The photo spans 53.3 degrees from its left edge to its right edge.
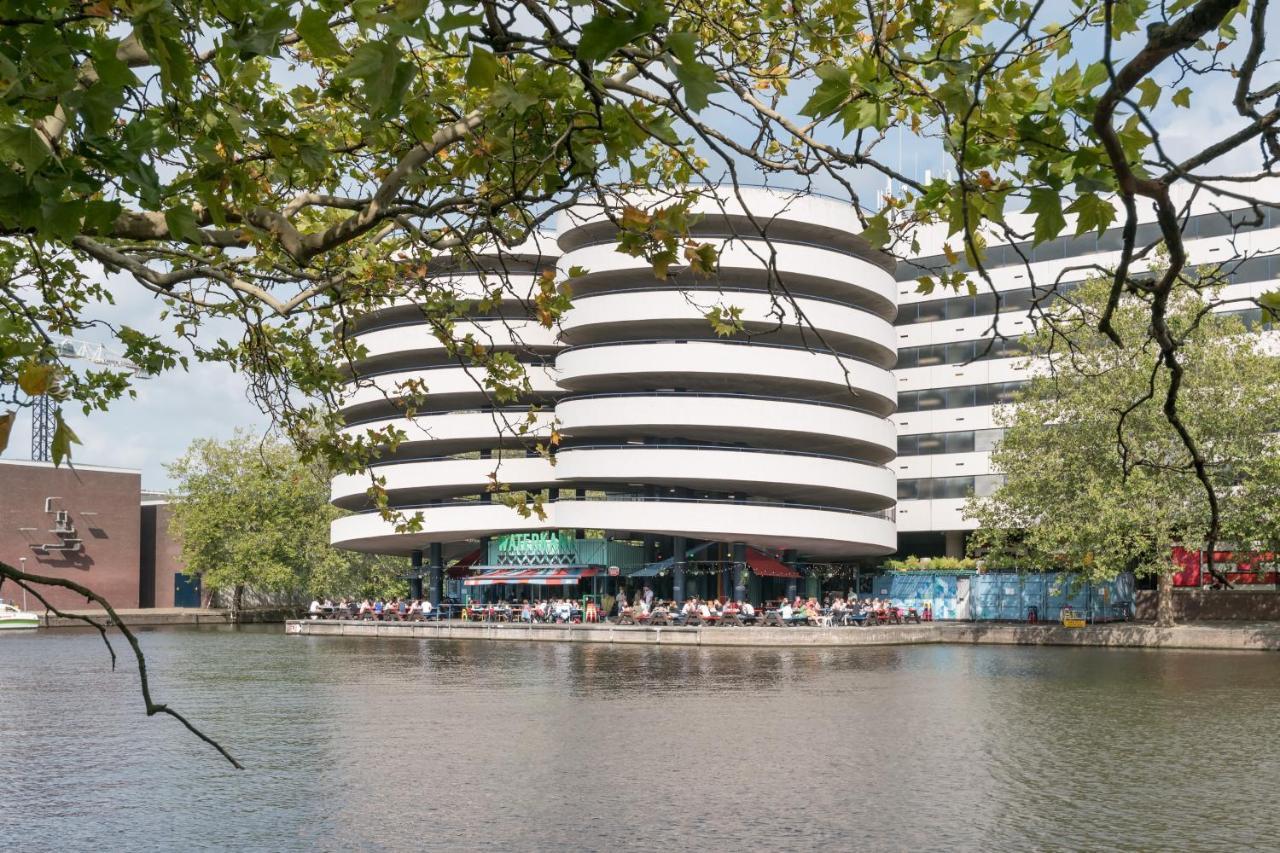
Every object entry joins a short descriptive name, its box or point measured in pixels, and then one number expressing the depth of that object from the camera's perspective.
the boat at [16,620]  67.06
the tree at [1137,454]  43.72
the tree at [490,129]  2.85
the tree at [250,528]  75.44
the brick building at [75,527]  82.62
